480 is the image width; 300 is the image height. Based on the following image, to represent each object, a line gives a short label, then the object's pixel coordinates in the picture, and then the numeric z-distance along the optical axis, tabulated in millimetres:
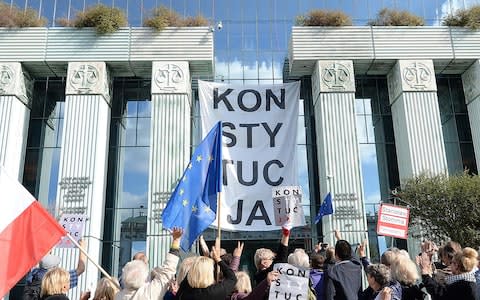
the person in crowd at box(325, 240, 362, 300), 5641
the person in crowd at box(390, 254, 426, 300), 4844
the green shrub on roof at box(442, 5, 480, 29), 21875
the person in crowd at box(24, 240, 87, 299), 5775
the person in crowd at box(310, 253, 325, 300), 5742
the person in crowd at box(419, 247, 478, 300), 4676
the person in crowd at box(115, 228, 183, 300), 4410
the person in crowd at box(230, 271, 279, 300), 4598
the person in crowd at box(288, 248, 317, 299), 4930
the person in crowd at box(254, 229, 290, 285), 5156
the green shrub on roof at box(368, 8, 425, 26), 22344
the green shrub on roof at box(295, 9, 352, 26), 22094
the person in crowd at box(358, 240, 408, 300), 4771
